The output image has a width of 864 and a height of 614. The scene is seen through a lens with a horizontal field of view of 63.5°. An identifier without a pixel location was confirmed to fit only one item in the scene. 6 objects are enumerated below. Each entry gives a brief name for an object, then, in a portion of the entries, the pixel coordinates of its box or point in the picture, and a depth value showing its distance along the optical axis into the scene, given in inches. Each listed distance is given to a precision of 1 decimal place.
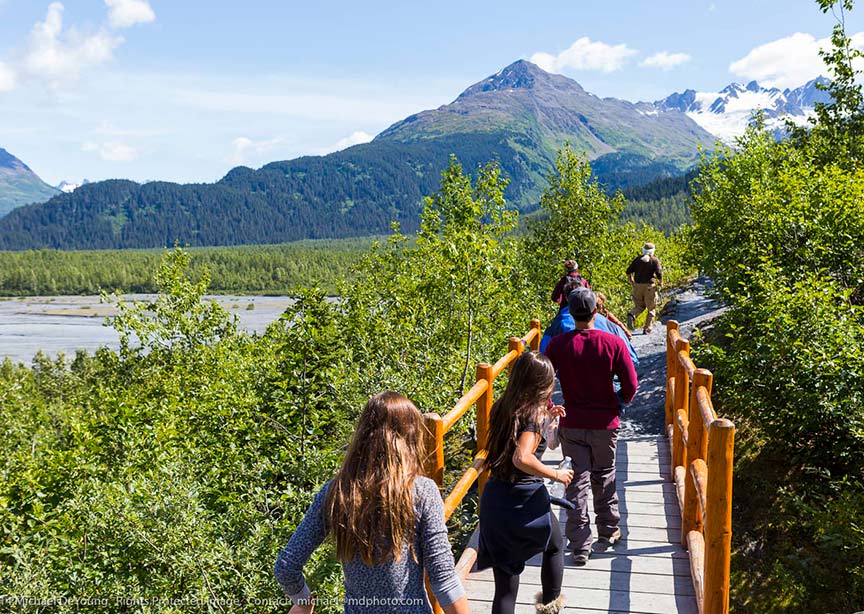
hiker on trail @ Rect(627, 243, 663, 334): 585.9
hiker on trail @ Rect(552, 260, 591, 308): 339.8
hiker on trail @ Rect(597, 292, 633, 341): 263.8
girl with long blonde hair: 104.3
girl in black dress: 154.9
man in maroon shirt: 193.5
